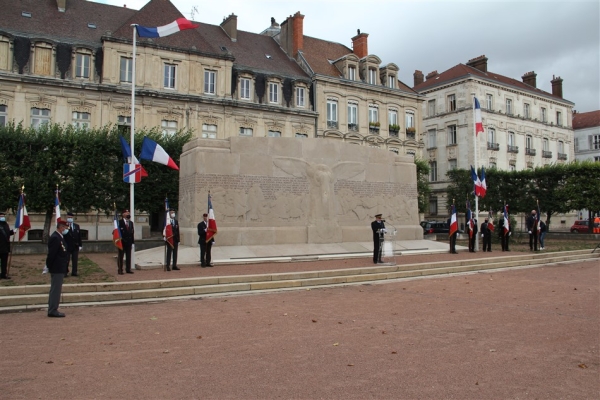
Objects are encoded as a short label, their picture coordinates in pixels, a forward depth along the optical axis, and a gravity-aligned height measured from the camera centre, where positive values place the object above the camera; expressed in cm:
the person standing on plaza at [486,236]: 2250 -51
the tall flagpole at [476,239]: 2350 -67
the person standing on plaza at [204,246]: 1559 -69
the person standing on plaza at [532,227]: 2255 -10
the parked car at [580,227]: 4902 -19
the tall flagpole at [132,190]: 1488 +105
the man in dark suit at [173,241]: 1479 -54
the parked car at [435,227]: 4444 -21
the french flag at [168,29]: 1680 +669
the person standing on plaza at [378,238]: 1616 -44
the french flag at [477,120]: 2569 +560
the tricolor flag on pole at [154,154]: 1619 +231
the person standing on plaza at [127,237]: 1423 -39
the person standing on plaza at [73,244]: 1317 -54
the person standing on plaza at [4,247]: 1286 -62
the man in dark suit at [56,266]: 889 -77
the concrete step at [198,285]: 1027 -147
